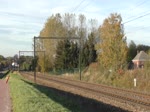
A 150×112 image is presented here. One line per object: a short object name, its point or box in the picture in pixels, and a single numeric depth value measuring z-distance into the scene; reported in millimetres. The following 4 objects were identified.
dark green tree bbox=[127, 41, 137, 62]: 124044
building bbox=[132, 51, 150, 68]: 109238
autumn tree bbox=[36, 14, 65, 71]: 99625
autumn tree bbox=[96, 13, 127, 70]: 56291
